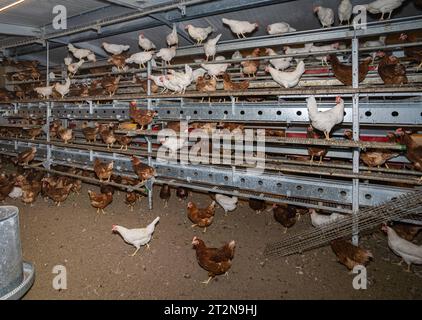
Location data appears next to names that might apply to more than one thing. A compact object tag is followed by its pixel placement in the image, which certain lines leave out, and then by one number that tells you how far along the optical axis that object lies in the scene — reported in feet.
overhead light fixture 13.26
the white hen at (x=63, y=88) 17.79
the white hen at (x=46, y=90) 18.50
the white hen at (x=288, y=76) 10.57
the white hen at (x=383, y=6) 9.91
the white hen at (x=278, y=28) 11.93
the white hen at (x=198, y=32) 13.38
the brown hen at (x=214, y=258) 8.91
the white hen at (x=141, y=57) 13.84
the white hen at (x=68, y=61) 18.25
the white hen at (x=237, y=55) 15.76
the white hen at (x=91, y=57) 17.99
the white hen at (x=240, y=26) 12.41
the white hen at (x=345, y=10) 10.68
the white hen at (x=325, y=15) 11.07
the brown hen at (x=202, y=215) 12.00
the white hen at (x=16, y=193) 16.88
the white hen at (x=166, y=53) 13.64
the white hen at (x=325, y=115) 9.37
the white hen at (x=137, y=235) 10.61
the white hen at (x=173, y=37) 13.65
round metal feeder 6.91
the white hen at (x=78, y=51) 17.70
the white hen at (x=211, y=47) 12.47
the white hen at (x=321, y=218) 11.27
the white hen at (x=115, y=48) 16.51
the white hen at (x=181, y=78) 12.89
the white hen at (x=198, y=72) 14.79
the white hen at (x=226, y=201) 13.58
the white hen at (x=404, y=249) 8.82
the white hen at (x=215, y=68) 13.11
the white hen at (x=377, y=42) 11.97
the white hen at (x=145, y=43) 14.93
